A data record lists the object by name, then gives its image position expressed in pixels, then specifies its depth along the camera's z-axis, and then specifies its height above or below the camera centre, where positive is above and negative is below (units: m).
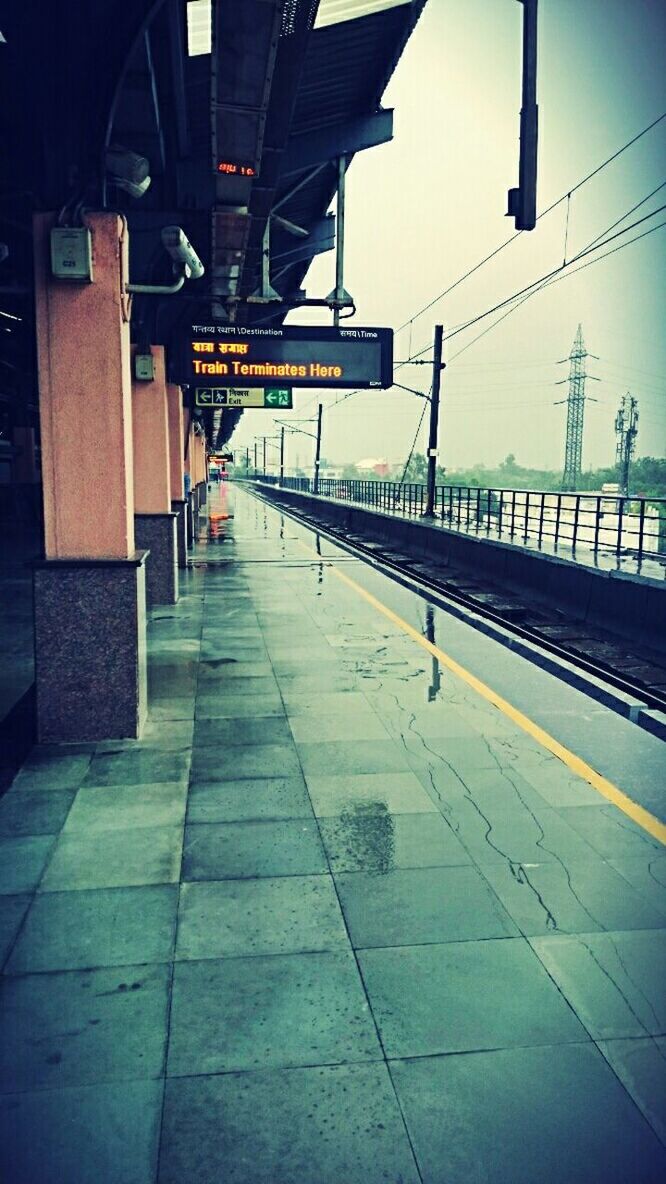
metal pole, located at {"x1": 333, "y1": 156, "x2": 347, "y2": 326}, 12.11 +3.67
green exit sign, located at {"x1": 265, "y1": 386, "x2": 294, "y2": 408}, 15.05 +1.59
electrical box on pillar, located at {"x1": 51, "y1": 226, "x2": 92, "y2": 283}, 5.72 +1.61
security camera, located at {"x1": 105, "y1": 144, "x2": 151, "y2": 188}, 5.85 +2.33
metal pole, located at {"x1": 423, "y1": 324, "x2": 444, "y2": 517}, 28.67 +2.51
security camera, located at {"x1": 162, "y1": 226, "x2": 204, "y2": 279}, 6.09 +1.79
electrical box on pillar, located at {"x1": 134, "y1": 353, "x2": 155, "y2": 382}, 11.73 +1.64
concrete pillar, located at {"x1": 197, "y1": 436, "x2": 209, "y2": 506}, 43.42 +0.30
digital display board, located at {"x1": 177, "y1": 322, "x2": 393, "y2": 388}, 12.95 +2.07
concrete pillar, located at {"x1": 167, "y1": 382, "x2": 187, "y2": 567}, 16.03 +0.59
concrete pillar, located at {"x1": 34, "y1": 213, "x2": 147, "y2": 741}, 5.91 -0.23
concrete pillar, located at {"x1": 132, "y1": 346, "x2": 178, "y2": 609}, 12.17 -0.10
